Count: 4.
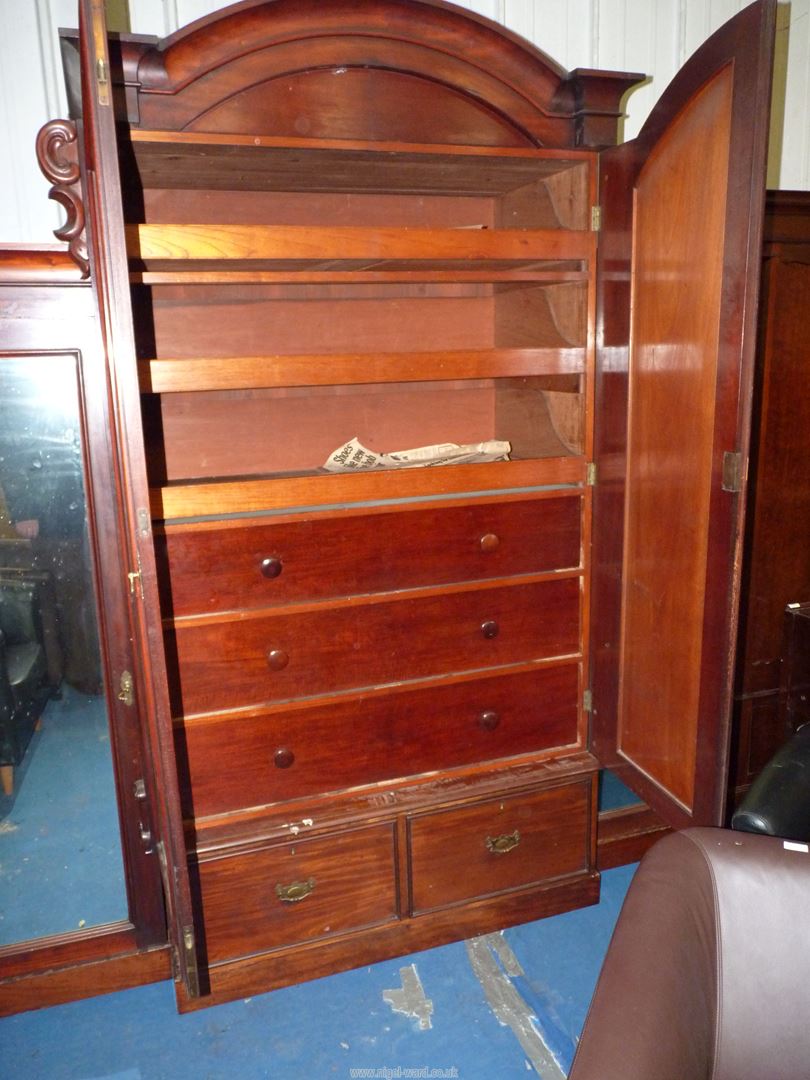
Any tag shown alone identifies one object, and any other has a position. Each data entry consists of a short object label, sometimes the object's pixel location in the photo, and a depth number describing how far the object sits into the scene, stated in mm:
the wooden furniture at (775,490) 2117
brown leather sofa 977
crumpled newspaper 1845
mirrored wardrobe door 1640
